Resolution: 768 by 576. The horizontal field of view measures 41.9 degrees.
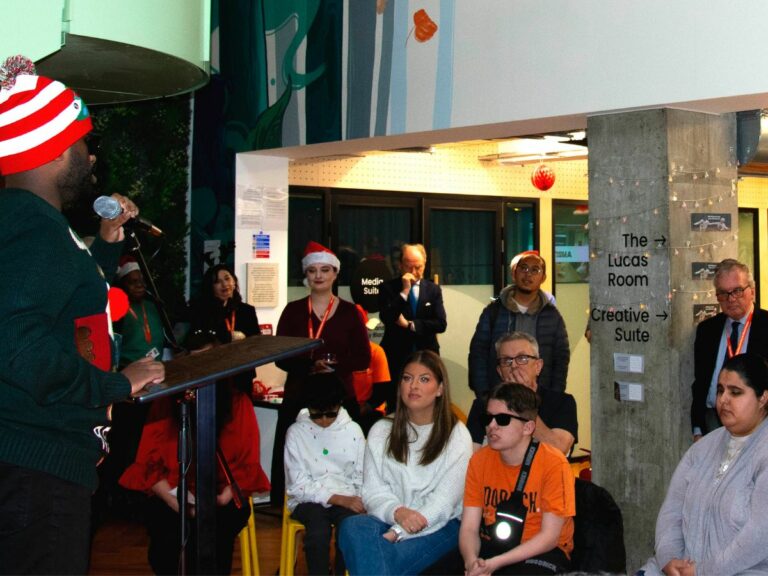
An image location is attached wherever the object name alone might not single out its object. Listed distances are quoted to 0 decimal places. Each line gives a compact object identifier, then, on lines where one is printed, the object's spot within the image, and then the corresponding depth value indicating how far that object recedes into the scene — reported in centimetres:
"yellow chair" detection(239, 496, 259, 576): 449
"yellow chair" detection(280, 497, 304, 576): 449
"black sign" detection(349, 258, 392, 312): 795
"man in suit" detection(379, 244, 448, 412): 726
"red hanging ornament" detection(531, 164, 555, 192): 836
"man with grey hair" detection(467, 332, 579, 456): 425
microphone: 232
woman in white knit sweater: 370
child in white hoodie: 430
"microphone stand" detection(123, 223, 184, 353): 233
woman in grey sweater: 306
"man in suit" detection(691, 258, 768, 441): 466
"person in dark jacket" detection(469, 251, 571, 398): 582
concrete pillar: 486
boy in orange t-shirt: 336
